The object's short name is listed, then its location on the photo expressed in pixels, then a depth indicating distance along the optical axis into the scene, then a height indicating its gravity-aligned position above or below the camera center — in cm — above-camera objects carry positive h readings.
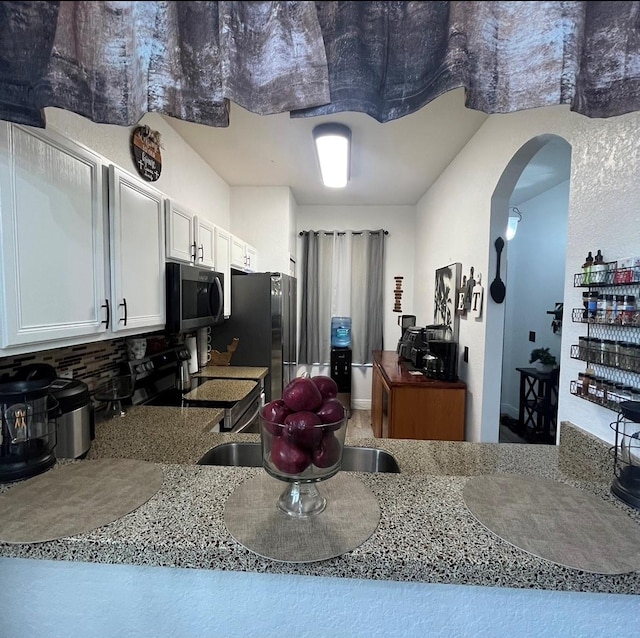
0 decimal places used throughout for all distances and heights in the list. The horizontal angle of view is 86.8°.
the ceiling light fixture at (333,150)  239 +121
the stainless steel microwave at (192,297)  181 +3
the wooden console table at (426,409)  245 -76
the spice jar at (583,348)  117 -14
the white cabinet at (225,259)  260 +35
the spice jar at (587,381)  114 -25
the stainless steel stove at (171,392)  192 -55
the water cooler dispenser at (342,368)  445 -85
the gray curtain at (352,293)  450 +16
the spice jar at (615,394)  103 -26
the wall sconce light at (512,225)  282 +71
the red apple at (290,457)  70 -32
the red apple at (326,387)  78 -19
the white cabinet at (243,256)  298 +46
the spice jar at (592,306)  113 +1
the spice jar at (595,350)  112 -14
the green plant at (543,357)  323 -49
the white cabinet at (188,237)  183 +40
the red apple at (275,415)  72 -24
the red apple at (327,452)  71 -31
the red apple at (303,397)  73 -20
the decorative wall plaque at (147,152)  202 +94
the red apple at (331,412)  72 -23
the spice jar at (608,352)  107 -14
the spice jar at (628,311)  100 -1
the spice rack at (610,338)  100 -10
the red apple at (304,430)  70 -26
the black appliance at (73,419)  115 -41
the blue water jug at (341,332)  457 -37
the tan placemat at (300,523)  68 -49
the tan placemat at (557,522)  67 -49
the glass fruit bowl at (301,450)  70 -31
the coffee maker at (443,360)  259 -42
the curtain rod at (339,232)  448 +96
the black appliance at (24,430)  94 -37
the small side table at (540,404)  322 -98
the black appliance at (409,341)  316 -36
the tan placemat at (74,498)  73 -49
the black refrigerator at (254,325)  296 -20
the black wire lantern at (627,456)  87 -43
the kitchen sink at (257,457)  135 -63
